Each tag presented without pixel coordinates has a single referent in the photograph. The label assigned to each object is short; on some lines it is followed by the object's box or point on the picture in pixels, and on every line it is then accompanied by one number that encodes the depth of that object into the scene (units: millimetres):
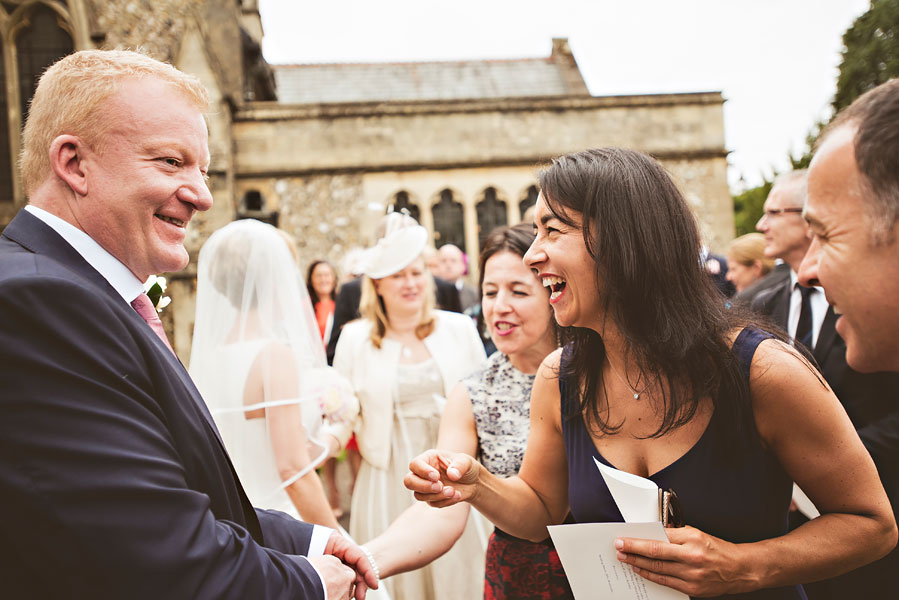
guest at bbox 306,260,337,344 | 8375
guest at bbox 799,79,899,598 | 1257
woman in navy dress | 1706
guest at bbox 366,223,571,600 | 2479
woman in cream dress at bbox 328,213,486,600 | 3586
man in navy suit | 1198
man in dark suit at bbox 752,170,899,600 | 2600
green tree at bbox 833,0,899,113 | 22422
